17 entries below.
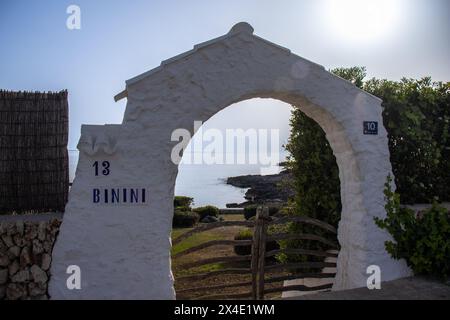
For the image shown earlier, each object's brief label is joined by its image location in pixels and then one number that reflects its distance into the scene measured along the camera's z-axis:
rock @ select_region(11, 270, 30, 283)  3.94
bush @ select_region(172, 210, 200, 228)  14.58
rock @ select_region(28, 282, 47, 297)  3.95
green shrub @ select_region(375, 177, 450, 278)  4.95
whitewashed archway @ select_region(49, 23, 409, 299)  3.98
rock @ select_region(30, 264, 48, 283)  3.96
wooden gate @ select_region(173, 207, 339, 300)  4.95
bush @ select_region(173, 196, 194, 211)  18.10
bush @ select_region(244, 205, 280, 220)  16.00
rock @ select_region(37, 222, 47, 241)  3.97
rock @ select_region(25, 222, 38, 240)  3.96
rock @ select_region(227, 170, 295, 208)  26.80
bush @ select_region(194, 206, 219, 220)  17.15
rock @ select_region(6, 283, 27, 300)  3.92
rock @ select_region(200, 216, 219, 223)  16.11
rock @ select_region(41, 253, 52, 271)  3.98
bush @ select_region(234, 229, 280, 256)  9.92
